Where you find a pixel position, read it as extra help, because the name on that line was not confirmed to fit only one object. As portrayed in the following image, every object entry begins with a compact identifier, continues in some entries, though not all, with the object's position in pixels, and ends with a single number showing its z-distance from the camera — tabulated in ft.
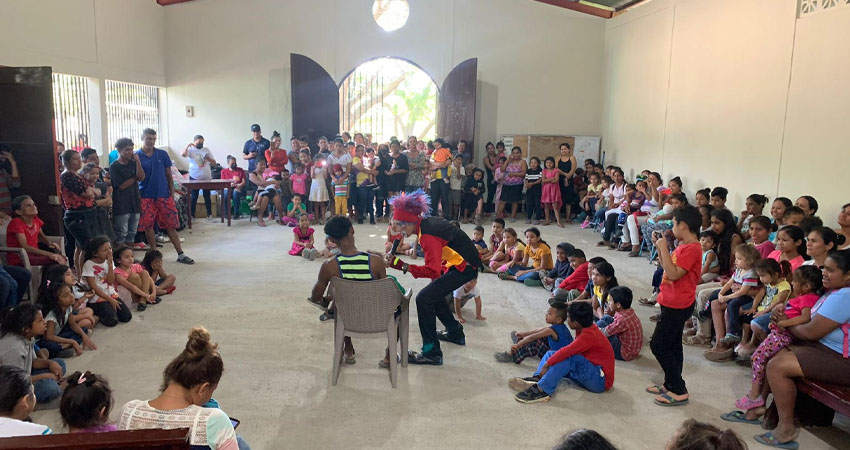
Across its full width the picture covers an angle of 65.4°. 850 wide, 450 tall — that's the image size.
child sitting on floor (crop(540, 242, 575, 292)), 19.93
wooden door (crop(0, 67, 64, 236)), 20.25
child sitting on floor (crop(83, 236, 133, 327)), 16.75
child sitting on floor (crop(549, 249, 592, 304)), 18.07
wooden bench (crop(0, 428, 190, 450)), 4.77
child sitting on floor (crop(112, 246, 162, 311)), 17.92
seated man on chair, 13.34
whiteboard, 39.52
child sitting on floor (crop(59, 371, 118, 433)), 7.81
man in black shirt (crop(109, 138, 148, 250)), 21.90
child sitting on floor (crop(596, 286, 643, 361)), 14.80
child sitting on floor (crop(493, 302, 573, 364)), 13.88
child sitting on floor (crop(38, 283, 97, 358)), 14.26
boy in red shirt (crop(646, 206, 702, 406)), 12.02
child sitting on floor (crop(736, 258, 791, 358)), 14.05
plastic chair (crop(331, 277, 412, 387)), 12.89
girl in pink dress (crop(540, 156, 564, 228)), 34.01
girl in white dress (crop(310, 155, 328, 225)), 33.37
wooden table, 31.52
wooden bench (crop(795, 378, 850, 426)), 10.16
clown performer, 14.17
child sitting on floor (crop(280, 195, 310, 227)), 32.15
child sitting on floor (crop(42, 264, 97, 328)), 14.62
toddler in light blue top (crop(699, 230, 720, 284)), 17.90
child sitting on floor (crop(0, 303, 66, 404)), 11.97
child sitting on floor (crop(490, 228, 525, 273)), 22.57
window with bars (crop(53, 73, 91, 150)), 29.32
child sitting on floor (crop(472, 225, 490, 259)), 23.48
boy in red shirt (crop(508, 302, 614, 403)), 12.88
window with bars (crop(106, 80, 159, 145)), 33.06
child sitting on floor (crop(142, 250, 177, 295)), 19.92
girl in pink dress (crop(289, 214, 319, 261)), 25.90
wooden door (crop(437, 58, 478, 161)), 37.37
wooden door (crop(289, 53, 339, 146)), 37.04
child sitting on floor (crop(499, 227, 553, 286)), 21.62
